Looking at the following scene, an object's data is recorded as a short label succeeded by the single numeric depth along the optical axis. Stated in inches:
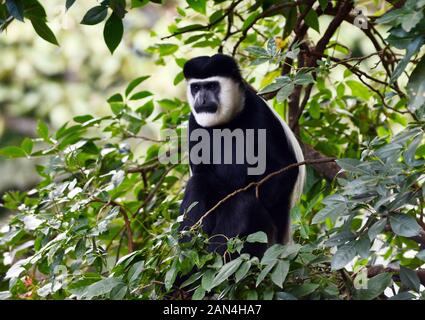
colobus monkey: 201.9
